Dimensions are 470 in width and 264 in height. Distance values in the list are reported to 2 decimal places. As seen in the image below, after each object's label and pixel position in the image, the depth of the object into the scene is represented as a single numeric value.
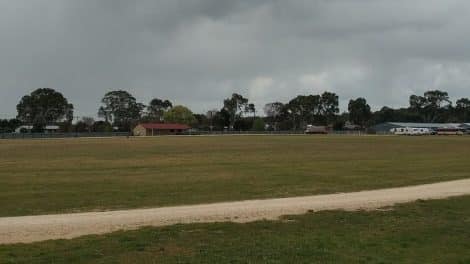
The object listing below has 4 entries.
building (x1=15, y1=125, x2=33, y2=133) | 185.09
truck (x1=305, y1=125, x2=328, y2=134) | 179.25
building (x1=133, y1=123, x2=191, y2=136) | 184.64
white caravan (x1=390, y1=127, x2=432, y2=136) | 149.23
